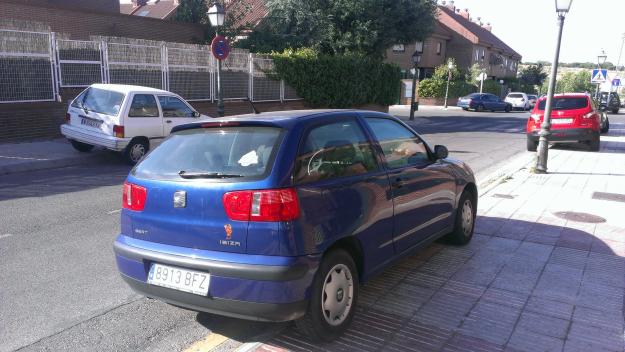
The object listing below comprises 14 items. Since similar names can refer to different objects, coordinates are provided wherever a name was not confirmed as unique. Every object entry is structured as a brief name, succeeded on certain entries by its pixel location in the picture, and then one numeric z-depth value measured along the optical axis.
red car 14.34
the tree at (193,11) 25.89
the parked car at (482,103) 40.12
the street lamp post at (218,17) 14.80
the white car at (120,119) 10.74
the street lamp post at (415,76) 27.22
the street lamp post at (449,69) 42.38
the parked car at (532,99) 46.03
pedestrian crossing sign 24.09
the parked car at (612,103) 44.90
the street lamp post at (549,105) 10.27
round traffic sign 14.08
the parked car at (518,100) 43.28
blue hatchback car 3.14
